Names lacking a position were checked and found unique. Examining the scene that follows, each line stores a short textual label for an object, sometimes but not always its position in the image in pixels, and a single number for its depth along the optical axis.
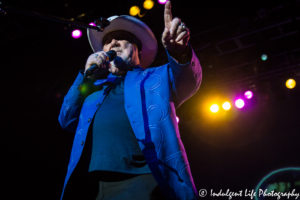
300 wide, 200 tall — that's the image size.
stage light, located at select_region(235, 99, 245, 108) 6.98
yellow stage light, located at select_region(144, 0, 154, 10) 4.41
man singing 1.31
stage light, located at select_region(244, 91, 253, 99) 6.83
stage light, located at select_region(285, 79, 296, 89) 6.41
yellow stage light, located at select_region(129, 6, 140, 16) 4.45
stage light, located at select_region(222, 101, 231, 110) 6.70
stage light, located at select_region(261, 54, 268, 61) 5.74
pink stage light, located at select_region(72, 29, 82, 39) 4.75
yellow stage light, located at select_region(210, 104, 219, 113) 6.75
